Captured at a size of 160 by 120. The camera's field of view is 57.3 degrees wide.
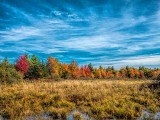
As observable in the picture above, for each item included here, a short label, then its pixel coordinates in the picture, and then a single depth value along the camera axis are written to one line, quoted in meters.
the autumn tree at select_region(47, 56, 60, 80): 49.11
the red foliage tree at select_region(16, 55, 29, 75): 37.40
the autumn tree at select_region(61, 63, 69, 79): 54.12
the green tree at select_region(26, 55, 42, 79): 38.21
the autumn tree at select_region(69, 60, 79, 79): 58.94
